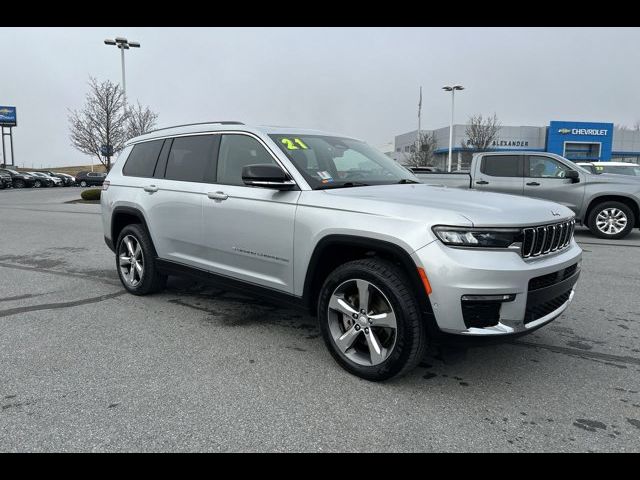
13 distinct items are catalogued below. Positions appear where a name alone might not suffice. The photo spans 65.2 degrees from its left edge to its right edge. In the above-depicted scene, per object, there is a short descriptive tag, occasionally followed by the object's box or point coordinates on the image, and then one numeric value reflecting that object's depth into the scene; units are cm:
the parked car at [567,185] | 1039
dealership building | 4862
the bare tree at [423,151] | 4794
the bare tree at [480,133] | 4566
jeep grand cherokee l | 298
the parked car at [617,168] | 1309
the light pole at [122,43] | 2614
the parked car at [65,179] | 4919
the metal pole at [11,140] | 7598
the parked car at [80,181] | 4828
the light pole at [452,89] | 3812
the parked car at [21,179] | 4338
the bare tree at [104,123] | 2983
